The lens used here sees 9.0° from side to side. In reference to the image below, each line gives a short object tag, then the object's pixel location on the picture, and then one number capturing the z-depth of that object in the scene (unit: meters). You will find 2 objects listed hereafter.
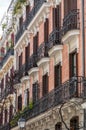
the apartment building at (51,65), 23.64
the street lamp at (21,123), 27.89
